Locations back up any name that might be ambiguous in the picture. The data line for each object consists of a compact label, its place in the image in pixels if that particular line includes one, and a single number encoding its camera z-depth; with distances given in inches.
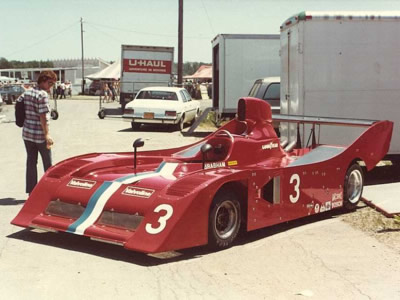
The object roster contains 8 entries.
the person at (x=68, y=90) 2659.9
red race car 229.3
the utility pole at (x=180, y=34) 1290.4
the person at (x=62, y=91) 2380.7
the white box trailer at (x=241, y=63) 746.2
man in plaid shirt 330.6
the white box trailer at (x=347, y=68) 416.5
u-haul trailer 1296.8
